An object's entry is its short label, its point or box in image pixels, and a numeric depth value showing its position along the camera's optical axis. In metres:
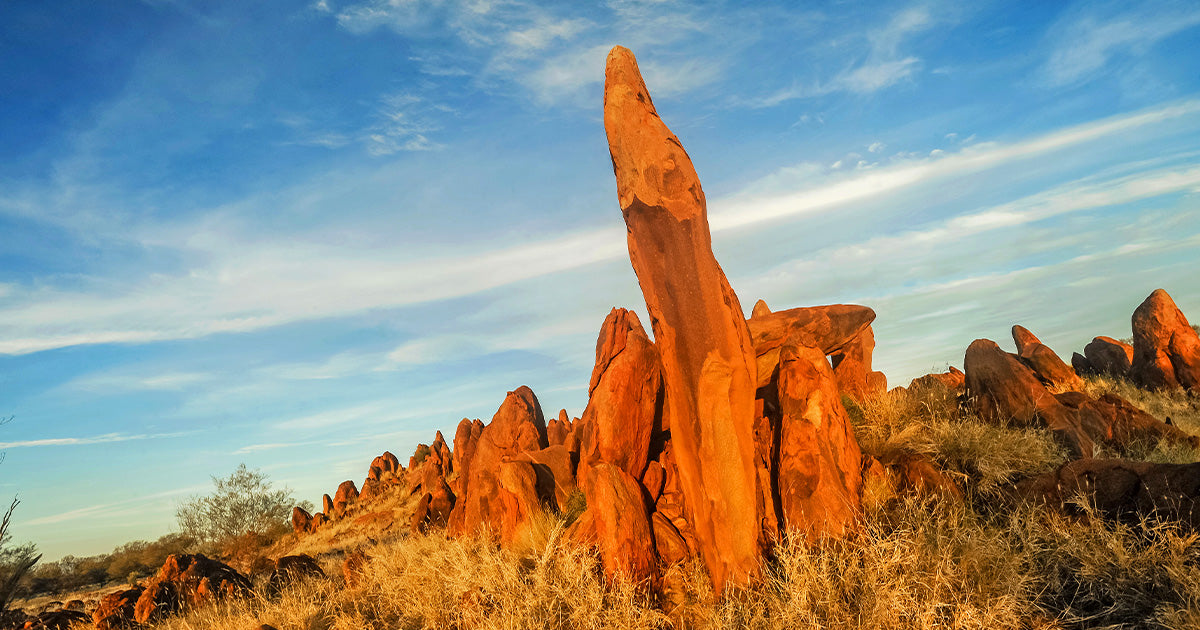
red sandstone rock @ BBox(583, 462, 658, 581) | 8.27
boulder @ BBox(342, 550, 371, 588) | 12.89
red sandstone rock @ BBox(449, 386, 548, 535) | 12.98
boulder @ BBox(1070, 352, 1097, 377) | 22.38
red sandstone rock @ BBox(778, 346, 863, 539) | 8.16
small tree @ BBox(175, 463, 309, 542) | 33.41
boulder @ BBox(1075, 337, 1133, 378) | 21.08
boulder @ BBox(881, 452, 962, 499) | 9.04
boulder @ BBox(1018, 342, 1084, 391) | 15.09
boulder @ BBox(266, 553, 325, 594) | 14.54
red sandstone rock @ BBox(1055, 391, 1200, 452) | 11.30
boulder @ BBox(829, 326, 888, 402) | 13.41
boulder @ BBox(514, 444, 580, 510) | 12.81
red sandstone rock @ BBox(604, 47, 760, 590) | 7.90
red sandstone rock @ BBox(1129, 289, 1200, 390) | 18.31
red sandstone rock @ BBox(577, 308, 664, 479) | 9.66
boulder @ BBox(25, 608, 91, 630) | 13.61
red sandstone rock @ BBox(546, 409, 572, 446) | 17.44
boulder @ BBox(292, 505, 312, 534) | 29.77
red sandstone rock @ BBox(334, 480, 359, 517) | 31.02
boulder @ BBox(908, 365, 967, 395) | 14.61
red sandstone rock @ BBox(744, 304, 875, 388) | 10.22
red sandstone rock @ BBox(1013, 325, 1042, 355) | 20.25
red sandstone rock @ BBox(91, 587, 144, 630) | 13.21
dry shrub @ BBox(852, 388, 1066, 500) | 9.55
